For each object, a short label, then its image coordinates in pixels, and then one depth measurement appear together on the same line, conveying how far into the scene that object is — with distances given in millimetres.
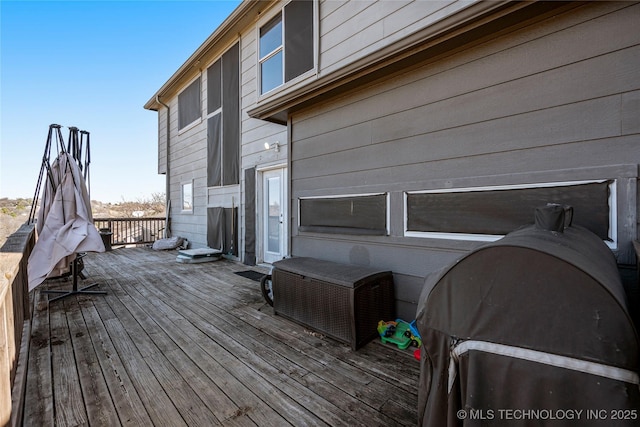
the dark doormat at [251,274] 4590
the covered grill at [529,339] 795
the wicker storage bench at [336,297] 2240
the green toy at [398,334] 2287
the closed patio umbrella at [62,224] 3088
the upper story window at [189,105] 7277
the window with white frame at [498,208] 1705
